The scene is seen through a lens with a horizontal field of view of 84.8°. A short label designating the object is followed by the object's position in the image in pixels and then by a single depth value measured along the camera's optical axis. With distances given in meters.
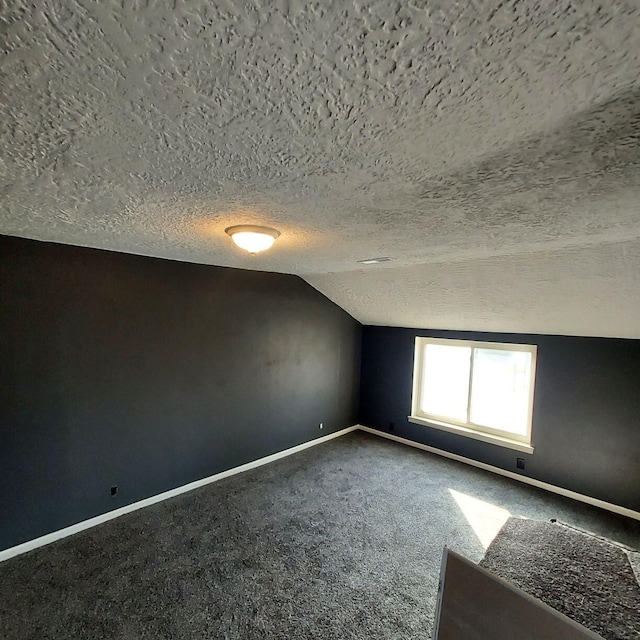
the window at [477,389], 4.16
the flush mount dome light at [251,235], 2.04
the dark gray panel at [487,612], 0.96
